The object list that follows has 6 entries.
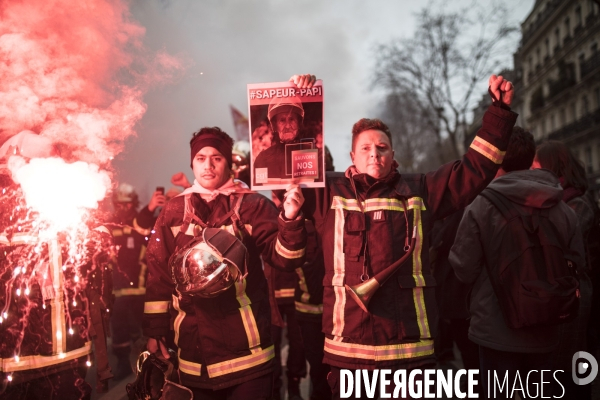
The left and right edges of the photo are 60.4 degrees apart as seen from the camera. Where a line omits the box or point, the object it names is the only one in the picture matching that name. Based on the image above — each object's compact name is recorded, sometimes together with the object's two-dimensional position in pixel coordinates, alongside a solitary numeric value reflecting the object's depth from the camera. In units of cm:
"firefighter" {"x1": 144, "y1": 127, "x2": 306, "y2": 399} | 300
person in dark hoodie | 323
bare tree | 2302
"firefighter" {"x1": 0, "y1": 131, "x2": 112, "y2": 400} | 311
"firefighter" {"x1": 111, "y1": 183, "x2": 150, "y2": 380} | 644
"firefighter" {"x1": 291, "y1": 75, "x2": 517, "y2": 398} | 289
